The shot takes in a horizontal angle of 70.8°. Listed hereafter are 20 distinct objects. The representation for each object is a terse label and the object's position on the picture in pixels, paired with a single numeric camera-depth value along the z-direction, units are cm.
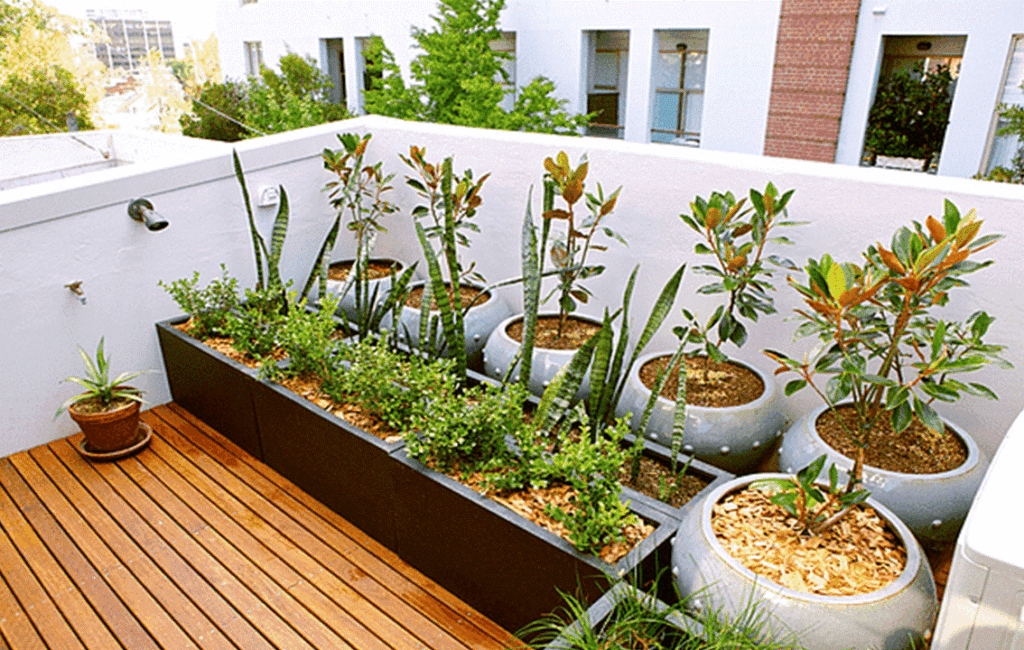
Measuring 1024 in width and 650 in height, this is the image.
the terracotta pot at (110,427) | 326
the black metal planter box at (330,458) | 266
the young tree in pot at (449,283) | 293
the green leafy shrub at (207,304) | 362
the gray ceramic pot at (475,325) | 363
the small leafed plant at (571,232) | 304
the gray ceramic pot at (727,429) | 273
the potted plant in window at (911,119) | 927
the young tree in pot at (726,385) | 259
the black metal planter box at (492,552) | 207
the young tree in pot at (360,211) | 349
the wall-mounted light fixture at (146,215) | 341
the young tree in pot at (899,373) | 192
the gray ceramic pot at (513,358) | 314
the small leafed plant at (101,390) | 333
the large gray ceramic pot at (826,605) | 171
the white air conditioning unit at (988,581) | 126
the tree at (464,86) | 1116
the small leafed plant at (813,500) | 185
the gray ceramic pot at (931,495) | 228
